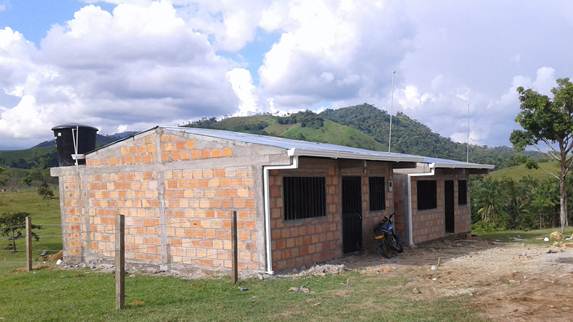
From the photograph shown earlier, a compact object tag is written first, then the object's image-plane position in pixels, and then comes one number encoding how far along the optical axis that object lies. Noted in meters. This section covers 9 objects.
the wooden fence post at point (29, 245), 13.14
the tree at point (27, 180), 47.84
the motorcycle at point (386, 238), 12.85
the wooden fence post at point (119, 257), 7.54
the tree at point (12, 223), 19.78
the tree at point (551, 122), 19.94
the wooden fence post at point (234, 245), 9.42
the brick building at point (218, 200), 10.37
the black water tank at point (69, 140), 14.27
